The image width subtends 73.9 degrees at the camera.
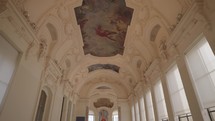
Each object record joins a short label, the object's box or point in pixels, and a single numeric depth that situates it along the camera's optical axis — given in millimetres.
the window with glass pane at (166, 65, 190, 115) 6614
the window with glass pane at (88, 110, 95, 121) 26656
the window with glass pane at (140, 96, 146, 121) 13154
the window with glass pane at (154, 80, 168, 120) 8719
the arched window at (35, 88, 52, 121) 8570
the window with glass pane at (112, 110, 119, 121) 26970
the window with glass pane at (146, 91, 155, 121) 10973
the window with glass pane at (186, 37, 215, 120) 4712
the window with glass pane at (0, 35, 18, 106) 4957
